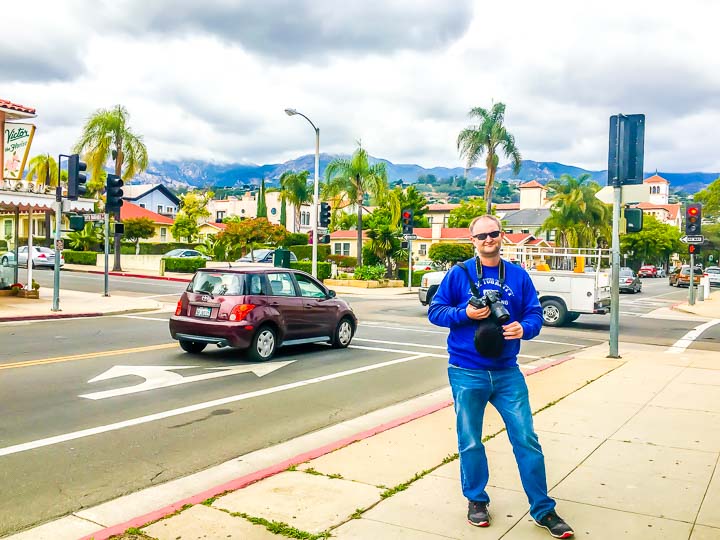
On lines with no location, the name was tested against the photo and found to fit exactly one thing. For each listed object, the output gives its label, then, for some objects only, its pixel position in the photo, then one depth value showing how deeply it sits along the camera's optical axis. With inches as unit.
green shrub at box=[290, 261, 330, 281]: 1550.2
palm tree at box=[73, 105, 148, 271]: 1566.2
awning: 841.5
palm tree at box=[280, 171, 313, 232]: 3100.4
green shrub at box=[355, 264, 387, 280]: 1530.5
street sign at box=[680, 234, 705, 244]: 1093.1
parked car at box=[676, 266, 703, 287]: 2077.8
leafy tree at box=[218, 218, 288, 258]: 1740.9
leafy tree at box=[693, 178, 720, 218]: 2935.5
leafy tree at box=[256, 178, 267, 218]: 3727.9
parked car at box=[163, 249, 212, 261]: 1788.1
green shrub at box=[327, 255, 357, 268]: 2416.3
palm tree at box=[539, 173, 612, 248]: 2379.4
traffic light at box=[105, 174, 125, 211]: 940.6
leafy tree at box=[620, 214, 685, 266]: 3779.5
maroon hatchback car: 454.0
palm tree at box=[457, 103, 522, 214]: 1742.1
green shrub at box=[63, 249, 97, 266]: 1829.8
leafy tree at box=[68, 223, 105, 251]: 1958.7
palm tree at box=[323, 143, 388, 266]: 1635.1
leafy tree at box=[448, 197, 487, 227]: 3779.5
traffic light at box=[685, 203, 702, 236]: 1091.3
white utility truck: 745.0
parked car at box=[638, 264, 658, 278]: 3267.2
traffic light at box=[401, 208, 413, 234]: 1360.7
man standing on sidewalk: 175.0
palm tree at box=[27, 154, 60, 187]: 2153.1
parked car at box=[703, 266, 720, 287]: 2172.7
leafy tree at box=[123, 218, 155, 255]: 2081.9
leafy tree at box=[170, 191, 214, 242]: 2522.1
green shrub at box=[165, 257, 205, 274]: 1653.5
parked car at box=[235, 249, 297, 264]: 1851.6
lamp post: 1287.8
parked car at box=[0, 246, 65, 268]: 1658.5
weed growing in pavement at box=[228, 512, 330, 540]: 173.2
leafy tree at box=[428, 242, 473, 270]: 2202.3
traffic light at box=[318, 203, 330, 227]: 1324.3
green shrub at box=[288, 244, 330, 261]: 2578.5
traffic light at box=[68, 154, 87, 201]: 770.8
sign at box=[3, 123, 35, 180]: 887.1
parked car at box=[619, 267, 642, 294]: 1577.3
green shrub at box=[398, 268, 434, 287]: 1691.7
